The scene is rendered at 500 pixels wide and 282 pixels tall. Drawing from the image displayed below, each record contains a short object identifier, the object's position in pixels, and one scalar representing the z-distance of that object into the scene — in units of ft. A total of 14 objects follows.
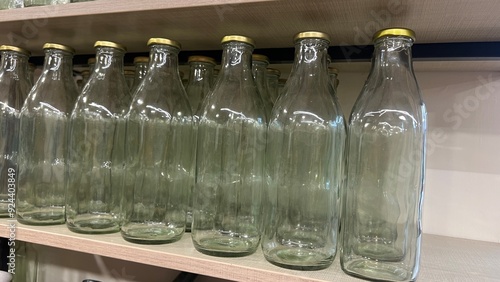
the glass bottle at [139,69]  2.67
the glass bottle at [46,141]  2.51
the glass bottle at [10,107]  2.68
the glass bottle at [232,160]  2.06
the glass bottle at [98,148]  2.36
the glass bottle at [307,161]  1.92
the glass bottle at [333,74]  2.34
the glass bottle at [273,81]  2.53
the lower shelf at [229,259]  1.72
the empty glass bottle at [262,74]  2.38
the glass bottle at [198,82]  2.54
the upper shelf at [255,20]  1.86
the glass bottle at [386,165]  1.80
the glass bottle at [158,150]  2.20
